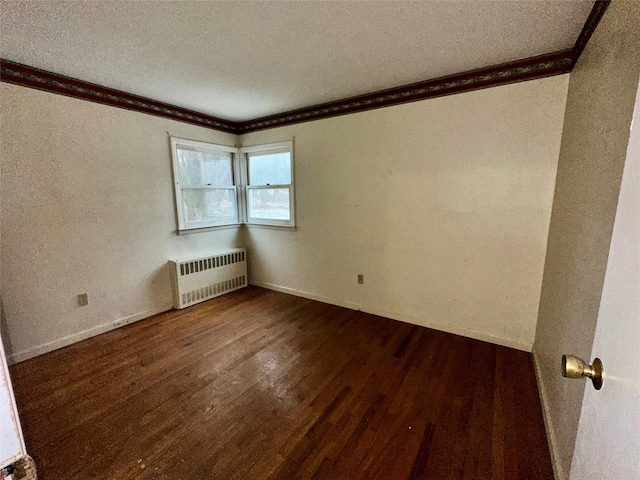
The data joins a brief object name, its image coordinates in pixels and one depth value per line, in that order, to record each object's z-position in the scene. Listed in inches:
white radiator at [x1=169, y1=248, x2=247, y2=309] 128.9
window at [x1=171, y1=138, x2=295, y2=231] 132.6
